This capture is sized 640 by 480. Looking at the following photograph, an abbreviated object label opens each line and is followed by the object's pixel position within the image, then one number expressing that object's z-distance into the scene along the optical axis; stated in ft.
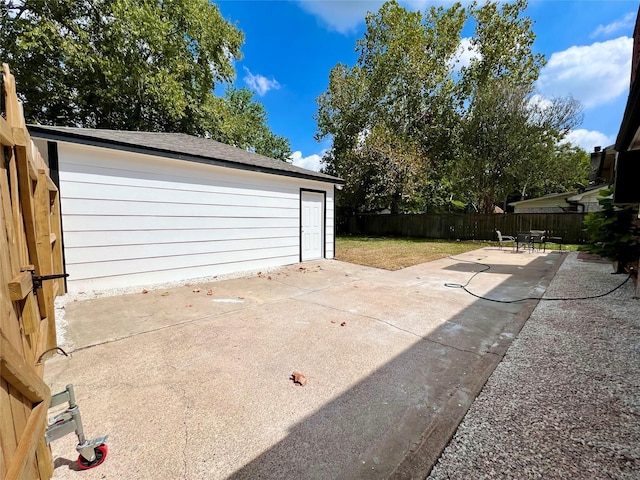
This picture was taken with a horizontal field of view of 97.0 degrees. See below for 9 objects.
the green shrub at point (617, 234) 18.70
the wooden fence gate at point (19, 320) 3.21
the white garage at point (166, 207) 15.69
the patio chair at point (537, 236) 36.25
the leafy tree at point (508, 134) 48.91
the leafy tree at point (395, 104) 54.90
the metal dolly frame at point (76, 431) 4.73
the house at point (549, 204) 62.13
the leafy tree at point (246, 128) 51.70
